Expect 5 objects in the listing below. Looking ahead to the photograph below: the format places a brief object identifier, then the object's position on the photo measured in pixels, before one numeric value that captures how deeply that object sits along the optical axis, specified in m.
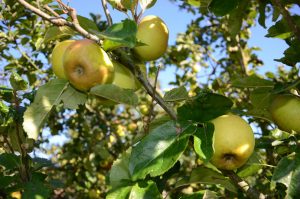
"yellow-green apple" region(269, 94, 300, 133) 0.48
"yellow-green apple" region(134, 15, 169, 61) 0.47
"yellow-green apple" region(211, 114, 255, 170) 0.42
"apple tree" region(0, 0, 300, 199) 0.38
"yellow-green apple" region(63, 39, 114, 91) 0.41
